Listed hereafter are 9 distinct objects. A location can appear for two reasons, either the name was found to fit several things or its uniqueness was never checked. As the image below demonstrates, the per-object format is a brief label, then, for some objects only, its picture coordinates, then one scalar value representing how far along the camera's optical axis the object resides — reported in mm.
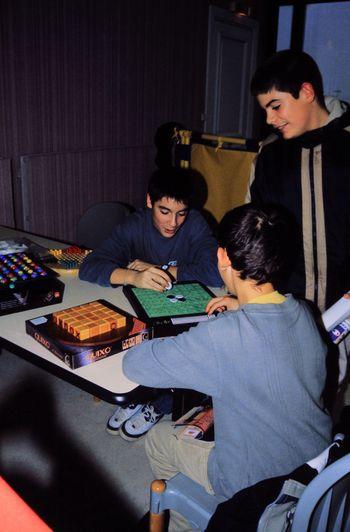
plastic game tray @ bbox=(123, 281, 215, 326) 1438
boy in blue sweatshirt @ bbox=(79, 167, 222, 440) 1801
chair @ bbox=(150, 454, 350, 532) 798
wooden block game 1233
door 4473
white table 1149
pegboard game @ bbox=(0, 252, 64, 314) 1527
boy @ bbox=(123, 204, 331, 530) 1005
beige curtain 3377
